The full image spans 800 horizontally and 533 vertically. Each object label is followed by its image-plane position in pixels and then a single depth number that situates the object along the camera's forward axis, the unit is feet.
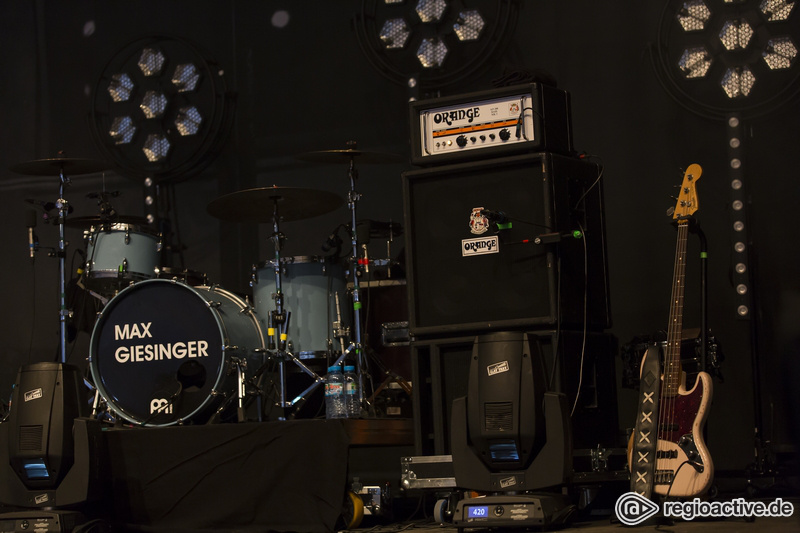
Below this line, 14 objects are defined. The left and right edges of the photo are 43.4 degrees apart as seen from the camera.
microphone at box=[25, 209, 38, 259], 18.86
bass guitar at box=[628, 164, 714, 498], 11.71
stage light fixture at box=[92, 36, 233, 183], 21.33
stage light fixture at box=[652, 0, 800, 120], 17.58
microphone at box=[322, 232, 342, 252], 18.38
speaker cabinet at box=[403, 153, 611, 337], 12.80
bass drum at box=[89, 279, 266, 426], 16.03
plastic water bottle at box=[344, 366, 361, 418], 16.05
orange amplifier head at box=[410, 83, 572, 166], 13.12
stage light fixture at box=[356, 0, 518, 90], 19.45
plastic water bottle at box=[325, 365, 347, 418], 15.98
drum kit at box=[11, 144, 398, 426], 16.14
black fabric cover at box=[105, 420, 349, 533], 13.38
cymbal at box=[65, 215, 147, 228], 18.81
